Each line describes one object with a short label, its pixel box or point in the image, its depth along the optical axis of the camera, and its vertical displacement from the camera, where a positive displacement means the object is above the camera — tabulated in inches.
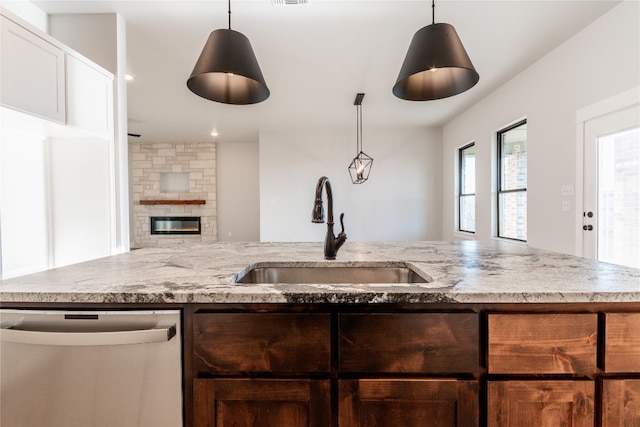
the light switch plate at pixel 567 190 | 108.3 +6.3
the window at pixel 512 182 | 141.6 +12.7
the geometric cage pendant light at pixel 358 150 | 187.0 +45.4
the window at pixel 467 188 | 195.5 +13.2
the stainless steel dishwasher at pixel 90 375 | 34.4 -18.5
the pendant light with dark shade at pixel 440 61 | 49.4 +25.6
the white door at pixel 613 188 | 85.7 +5.8
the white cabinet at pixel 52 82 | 65.3 +31.7
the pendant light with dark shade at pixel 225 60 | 51.4 +25.8
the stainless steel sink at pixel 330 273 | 54.6 -11.5
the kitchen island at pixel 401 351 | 33.4 -15.7
